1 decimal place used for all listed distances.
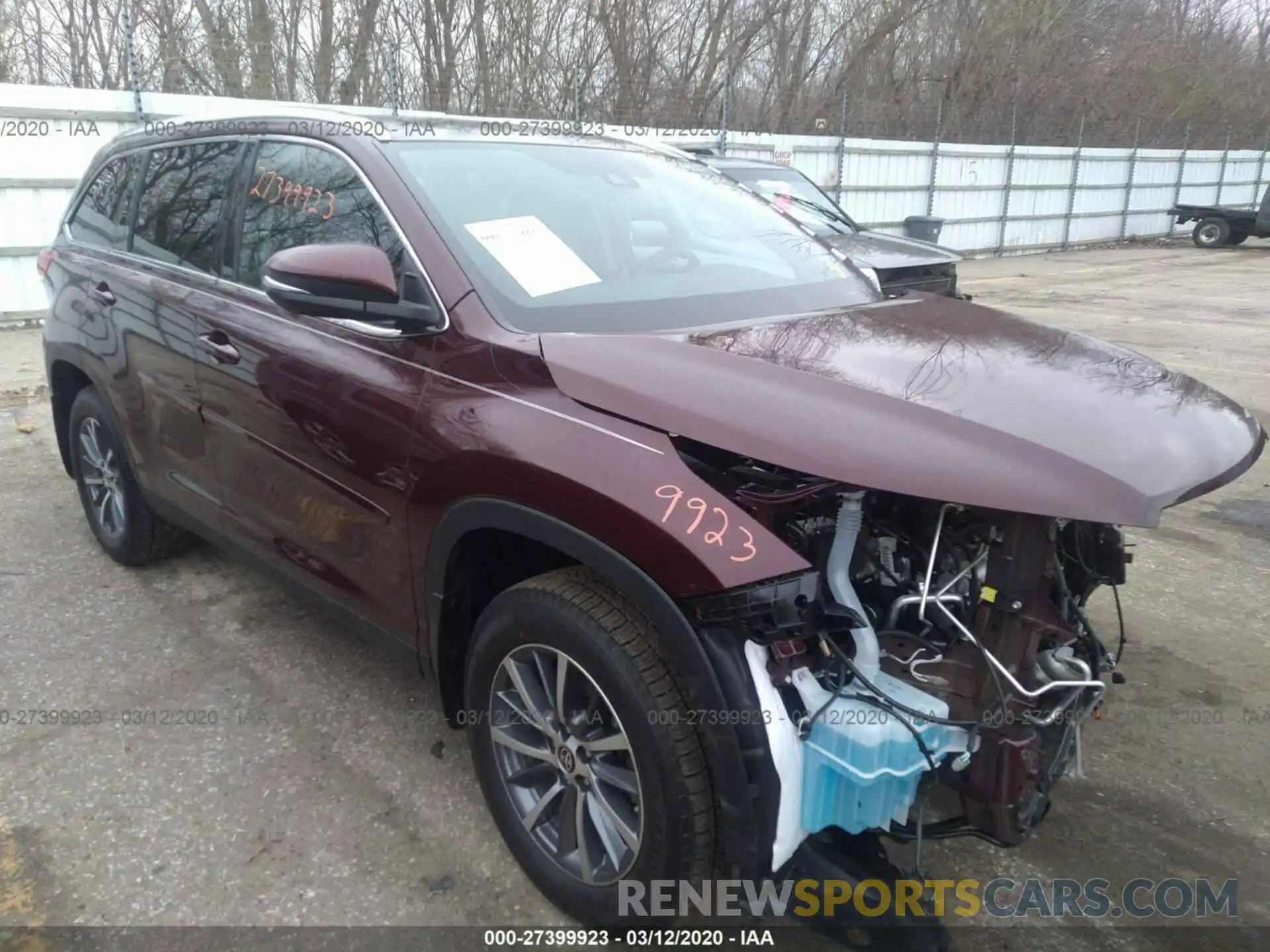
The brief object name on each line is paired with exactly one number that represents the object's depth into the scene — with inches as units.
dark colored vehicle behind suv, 253.6
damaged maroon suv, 74.1
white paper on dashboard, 97.6
